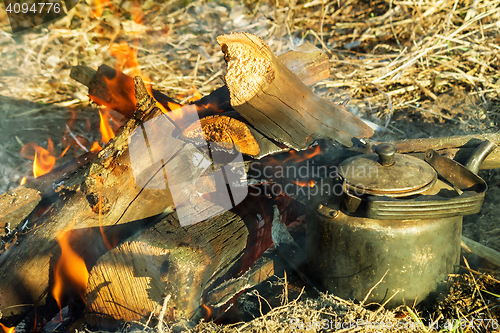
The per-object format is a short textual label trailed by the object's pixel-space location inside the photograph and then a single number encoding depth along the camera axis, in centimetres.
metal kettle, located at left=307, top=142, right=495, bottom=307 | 400
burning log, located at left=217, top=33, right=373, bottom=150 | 425
